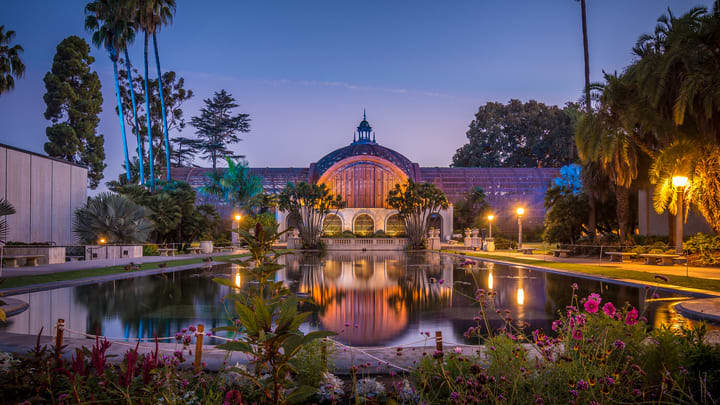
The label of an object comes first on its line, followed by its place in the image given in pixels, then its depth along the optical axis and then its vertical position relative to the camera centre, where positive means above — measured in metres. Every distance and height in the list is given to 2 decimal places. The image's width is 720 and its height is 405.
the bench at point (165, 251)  31.43 -2.28
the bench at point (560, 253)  29.28 -2.31
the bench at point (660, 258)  21.95 -2.03
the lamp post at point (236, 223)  39.50 -0.45
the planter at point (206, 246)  35.41 -2.15
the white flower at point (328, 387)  4.12 -1.56
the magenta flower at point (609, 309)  4.23 -0.86
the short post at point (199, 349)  4.08 -1.27
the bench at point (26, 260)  21.05 -1.97
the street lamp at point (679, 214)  21.08 +0.15
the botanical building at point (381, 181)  59.31 +4.90
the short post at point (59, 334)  3.60 -1.09
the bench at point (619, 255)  24.62 -2.16
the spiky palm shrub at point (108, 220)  27.88 -0.09
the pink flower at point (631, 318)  4.54 -1.00
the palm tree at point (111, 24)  35.53 +15.51
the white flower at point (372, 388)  4.04 -1.57
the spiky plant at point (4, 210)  19.08 +0.37
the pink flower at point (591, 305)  4.30 -0.83
